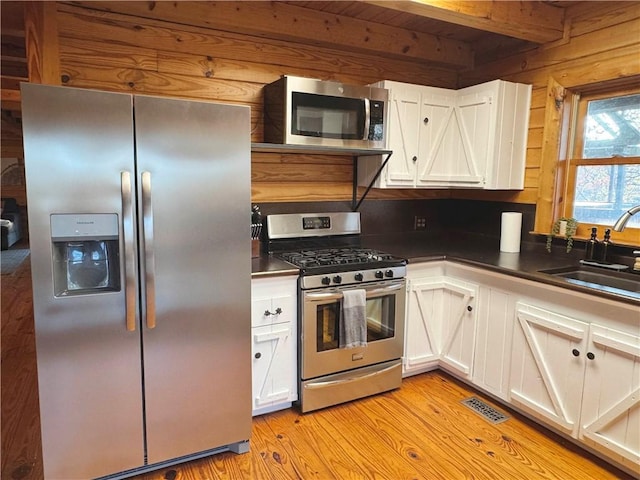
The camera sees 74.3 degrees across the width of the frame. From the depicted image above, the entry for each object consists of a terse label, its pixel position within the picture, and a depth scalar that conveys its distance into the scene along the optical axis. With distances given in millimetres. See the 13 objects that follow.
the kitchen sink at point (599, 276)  2268
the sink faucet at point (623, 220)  2178
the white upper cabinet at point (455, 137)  2900
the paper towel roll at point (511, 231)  2934
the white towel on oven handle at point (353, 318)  2445
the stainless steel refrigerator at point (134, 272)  1643
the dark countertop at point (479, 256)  2193
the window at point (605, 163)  2527
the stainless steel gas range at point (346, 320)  2398
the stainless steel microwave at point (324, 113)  2512
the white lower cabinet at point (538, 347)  1917
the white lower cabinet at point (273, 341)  2289
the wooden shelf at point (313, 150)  2503
